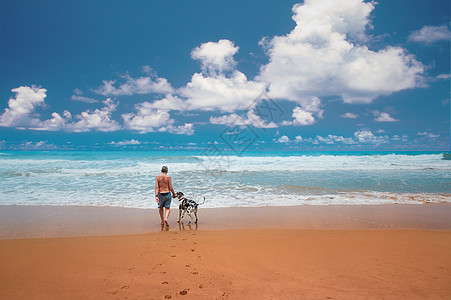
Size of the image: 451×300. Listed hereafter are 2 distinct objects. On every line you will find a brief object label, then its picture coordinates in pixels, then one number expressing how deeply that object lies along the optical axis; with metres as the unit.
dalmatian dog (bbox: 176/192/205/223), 7.82
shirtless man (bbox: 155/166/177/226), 7.78
